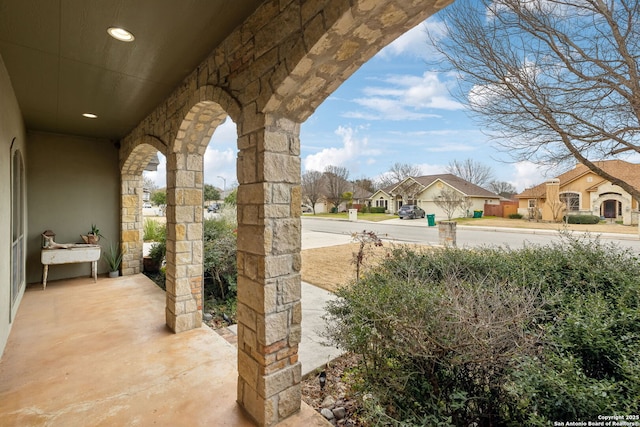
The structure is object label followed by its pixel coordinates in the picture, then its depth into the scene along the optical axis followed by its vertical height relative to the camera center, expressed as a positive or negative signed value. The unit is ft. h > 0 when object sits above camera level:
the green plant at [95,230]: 17.90 -1.22
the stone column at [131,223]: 18.49 -0.79
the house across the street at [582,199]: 46.47 +1.77
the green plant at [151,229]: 23.42 -1.49
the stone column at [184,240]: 10.46 -1.14
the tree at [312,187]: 100.48 +8.83
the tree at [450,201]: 64.85 +2.04
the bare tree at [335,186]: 103.35 +9.09
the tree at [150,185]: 90.86 +9.00
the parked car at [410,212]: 69.82 -0.50
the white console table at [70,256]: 15.49 -2.56
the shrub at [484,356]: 4.68 -2.93
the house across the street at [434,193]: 71.92 +4.75
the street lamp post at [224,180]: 66.87 +7.34
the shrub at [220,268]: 15.46 -3.23
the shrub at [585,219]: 47.57 -1.68
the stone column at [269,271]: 6.11 -1.38
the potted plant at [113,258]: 18.34 -3.13
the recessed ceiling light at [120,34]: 6.74 +4.42
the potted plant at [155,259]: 19.66 -3.41
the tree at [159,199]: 60.90 +2.85
